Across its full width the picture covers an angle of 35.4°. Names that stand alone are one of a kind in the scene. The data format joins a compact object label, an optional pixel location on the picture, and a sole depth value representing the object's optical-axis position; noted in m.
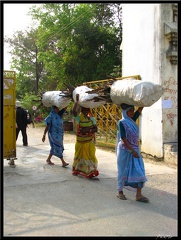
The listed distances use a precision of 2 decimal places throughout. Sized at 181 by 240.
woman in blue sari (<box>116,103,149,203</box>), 4.42
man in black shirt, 9.91
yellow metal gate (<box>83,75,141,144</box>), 9.59
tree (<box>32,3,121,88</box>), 16.22
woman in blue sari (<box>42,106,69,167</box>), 7.02
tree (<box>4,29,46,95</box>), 30.24
